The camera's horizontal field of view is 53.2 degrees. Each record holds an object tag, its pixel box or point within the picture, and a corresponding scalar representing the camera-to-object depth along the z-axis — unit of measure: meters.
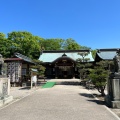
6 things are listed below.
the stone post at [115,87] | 6.28
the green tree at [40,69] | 16.44
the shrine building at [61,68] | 24.70
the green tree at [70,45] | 35.72
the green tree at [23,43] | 29.39
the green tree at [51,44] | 37.61
